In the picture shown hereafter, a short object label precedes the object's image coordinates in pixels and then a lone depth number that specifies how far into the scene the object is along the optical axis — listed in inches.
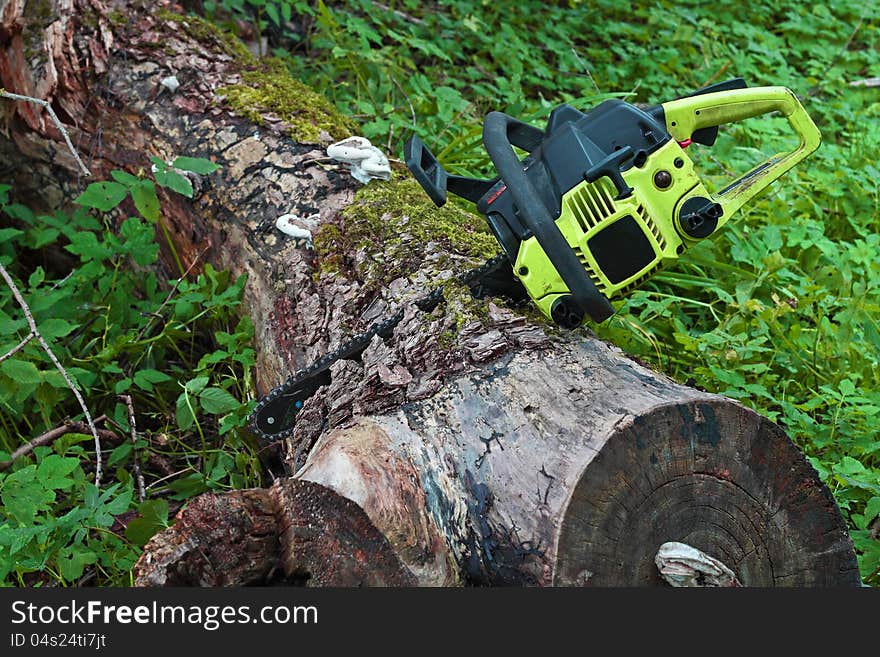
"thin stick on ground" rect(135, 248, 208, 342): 127.9
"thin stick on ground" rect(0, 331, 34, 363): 102.2
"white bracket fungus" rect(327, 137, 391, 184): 123.8
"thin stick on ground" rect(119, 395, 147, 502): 110.0
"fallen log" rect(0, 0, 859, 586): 71.0
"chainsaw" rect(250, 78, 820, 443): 88.3
